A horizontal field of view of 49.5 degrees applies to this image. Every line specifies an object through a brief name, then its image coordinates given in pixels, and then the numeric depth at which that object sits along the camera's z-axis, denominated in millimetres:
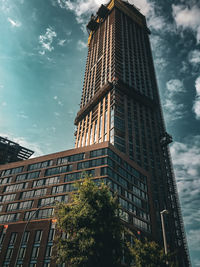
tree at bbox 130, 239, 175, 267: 25672
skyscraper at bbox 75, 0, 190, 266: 70000
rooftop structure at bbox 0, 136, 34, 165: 90338
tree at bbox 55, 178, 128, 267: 19562
